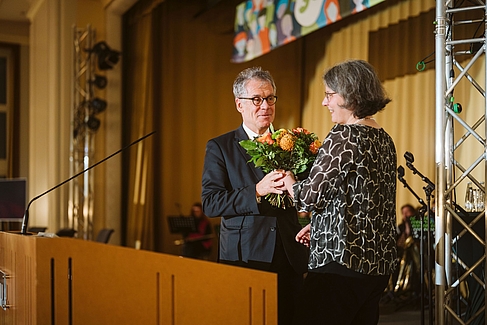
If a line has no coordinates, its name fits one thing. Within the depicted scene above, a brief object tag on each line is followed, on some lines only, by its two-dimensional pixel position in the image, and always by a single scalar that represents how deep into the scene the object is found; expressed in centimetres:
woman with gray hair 225
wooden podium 177
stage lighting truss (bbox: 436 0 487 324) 341
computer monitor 801
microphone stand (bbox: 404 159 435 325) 363
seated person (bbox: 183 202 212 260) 941
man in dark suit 271
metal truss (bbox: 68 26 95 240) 959
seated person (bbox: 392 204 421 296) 698
